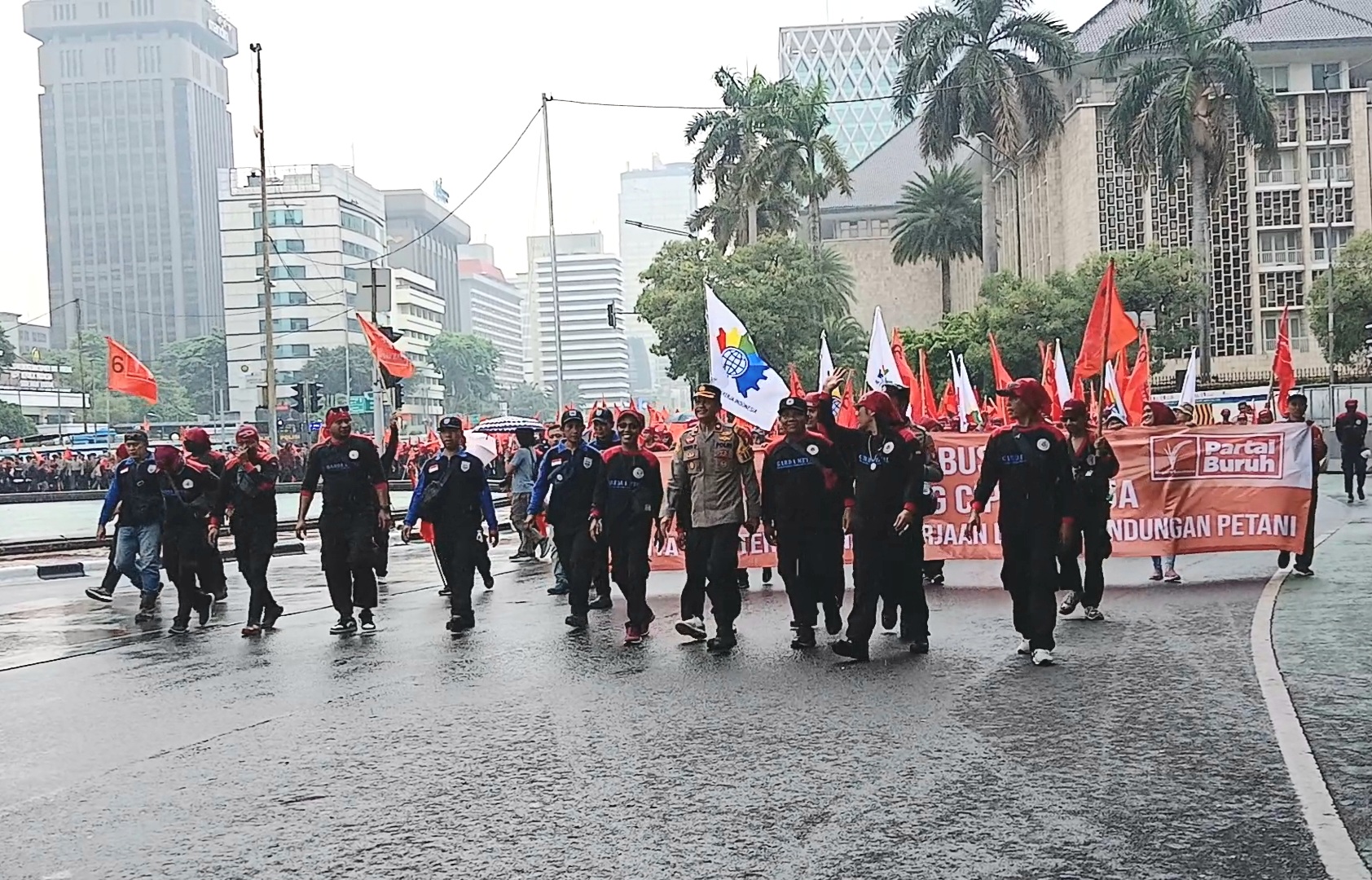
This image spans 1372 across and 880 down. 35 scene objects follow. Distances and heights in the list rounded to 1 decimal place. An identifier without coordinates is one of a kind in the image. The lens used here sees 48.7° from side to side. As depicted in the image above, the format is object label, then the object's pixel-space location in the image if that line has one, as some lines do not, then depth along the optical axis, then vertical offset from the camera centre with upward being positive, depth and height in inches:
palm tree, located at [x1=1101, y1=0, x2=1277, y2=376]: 1971.0 +395.0
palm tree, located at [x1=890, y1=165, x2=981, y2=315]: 3051.2 +377.4
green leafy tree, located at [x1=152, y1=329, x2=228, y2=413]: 5167.3 +218.3
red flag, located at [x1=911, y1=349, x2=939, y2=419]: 1037.8 +4.6
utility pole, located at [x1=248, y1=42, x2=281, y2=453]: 1488.7 +136.4
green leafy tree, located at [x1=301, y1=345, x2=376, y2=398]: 4753.9 +188.4
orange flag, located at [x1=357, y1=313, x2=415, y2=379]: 940.6 +45.4
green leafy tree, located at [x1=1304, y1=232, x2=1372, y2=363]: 2094.0 +129.4
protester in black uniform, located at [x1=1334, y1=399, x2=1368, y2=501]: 980.6 -34.3
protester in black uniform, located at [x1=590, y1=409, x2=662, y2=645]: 425.7 -24.0
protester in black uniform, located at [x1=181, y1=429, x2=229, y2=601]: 518.9 -8.9
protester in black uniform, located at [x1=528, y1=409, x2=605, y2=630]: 452.1 -25.3
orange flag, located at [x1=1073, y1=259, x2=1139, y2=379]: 616.4 +31.6
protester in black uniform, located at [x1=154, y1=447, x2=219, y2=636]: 496.7 -28.9
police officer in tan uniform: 399.5 -22.9
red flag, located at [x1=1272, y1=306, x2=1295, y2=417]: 842.2 +14.2
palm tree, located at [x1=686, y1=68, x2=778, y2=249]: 2269.9 +424.5
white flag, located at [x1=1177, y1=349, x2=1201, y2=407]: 1037.3 +8.5
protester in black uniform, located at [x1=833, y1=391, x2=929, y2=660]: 375.9 -22.8
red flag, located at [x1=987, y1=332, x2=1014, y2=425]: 1004.3 +21.4
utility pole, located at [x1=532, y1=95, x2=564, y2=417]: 1841.8 +220.9
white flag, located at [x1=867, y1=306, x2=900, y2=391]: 774.5 +23.5
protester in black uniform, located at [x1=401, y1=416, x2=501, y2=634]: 463.8 -26.9
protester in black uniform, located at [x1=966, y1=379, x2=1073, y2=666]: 362.3 -24.3
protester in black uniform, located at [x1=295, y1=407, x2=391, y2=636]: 463.2 -21.8
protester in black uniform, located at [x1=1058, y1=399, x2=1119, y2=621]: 442.0 -35.9
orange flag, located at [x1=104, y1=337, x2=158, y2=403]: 929.5 +37.4
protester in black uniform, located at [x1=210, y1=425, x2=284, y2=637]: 486.9 -26.2
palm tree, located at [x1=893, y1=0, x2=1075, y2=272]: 2127.2 +470.8
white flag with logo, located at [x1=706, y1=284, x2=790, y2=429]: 624.1 +15.1
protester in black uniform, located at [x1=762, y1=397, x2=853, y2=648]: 392.5 -24.6
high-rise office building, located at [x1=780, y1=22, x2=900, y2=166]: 7209.6 +1692.1
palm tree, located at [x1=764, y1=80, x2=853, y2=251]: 2256.4 +391.6
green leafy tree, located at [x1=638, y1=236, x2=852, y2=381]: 2059.5 +159.2
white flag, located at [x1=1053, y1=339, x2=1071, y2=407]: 878.4 +13.5
